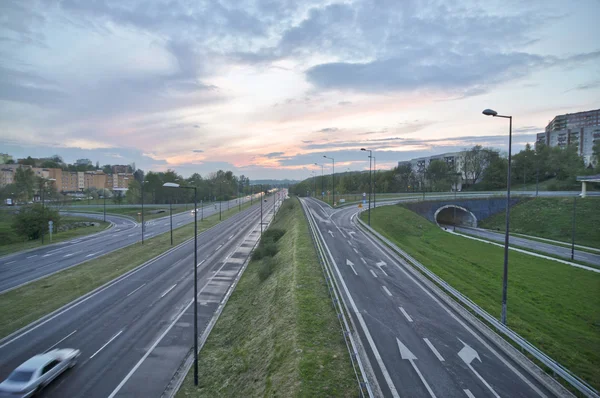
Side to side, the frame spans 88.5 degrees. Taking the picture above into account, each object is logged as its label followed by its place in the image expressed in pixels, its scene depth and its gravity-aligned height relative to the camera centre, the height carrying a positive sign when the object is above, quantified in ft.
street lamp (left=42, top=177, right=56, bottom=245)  169.49 -13.59
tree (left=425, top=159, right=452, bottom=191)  393.29 +25.35
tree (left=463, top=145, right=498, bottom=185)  374.84 +38.15
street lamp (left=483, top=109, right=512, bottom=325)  51.70 -11.50
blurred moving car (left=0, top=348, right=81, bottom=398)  45.06 -29.03
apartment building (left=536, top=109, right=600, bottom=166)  414.41 +91.17
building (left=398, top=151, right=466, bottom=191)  399.32 +34.15
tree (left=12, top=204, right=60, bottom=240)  166.40 -18.53
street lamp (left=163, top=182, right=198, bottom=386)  50.20 -28.87
